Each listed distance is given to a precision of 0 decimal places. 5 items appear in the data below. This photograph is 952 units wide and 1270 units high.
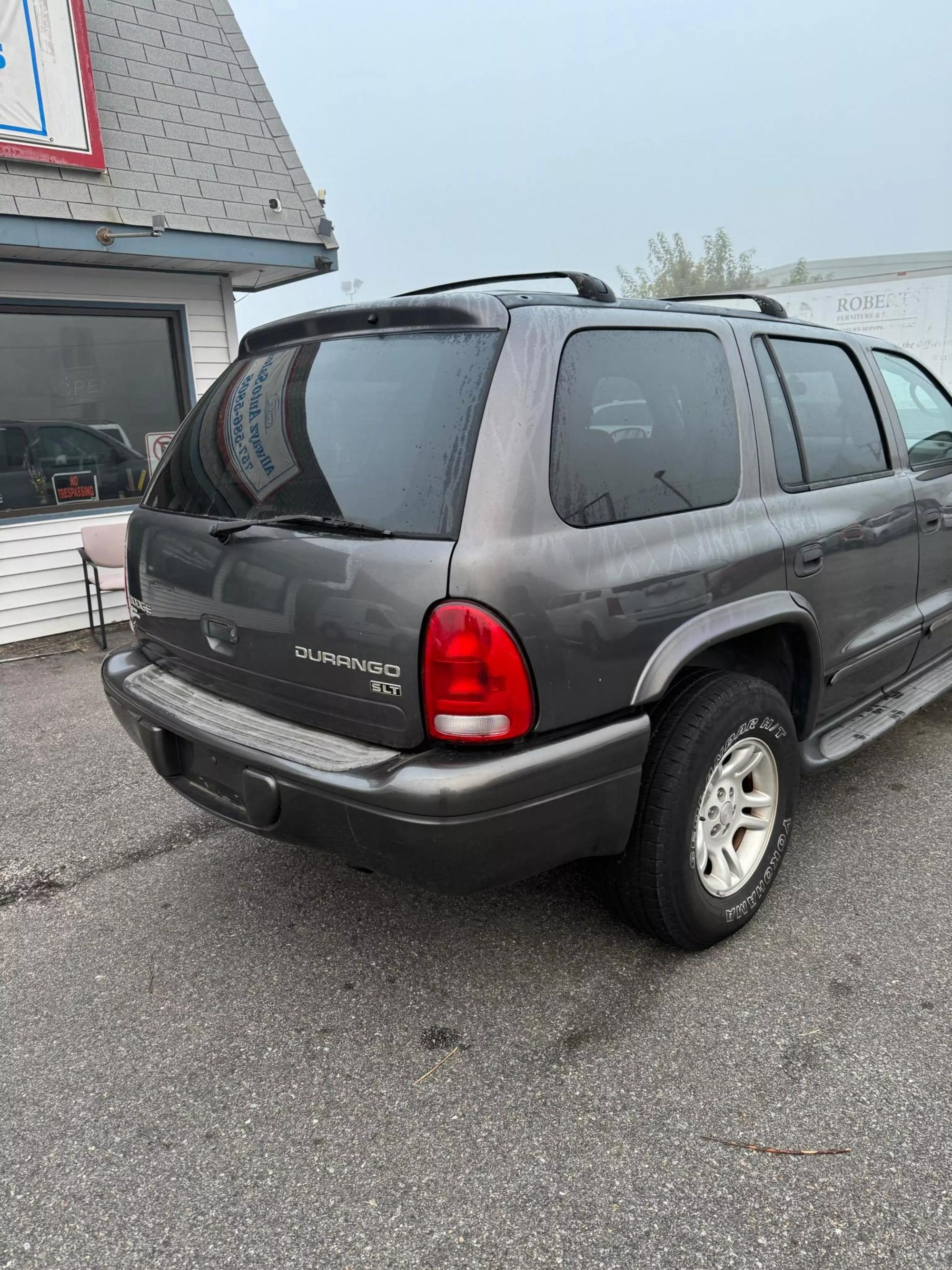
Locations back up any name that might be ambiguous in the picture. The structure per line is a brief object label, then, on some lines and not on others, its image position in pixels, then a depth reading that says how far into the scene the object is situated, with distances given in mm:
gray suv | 2094
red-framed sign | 5770
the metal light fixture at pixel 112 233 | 6125
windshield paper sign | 2547
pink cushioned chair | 6395
